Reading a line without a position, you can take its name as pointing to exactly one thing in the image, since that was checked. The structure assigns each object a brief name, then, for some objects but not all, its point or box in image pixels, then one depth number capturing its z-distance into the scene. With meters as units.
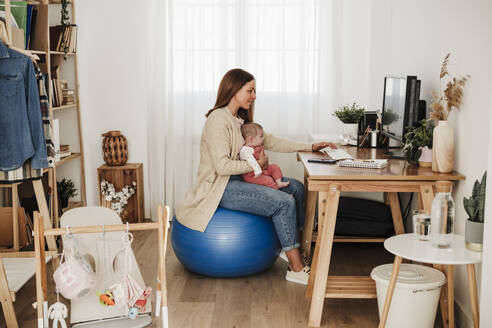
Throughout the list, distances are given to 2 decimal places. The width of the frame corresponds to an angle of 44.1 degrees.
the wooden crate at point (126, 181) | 4.82
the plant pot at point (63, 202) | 4.54
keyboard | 3.53
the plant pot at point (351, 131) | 4.19
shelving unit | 4.73
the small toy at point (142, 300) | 2.64
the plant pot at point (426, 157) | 3.21
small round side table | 2.41
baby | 3.65
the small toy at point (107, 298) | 2.60
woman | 3.59
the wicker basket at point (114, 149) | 4.84
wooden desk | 2.97
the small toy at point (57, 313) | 2.56
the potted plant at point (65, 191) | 4.55
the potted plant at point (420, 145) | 3.22
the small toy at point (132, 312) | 2.66
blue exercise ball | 3.54
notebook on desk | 3.20
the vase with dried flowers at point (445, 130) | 3.01
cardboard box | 3.91
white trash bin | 2.68
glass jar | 2.56
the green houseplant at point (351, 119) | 4.18
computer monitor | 3.37
